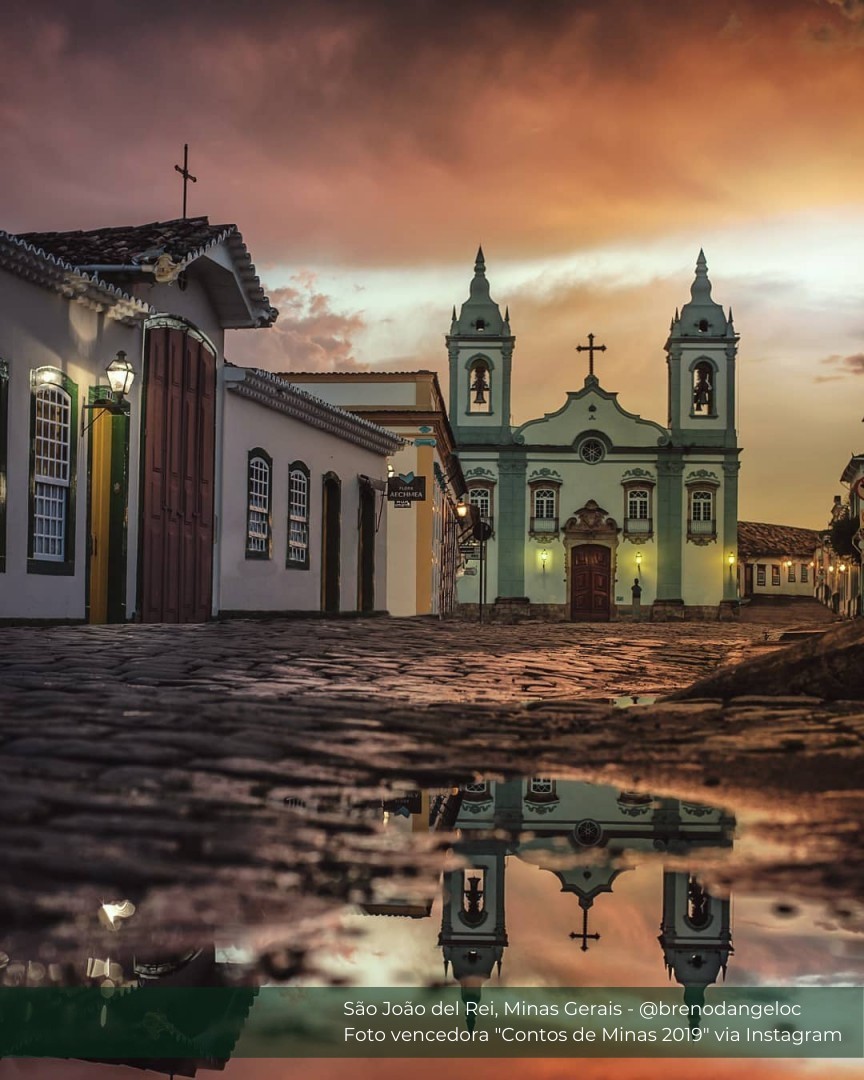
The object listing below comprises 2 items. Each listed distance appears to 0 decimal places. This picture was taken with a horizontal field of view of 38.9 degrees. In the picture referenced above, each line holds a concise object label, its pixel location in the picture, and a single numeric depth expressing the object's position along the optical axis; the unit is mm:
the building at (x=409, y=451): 28766
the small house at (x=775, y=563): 84656
